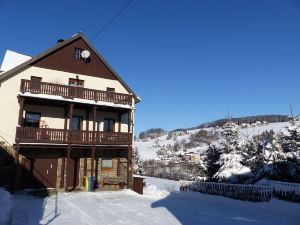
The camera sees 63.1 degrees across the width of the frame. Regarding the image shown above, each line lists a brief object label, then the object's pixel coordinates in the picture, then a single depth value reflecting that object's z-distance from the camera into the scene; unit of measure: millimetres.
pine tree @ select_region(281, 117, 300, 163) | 18577
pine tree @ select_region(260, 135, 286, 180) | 16933
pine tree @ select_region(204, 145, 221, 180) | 23790
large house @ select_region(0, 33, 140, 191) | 16547
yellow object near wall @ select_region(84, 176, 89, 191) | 17701
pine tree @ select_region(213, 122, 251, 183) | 19456
